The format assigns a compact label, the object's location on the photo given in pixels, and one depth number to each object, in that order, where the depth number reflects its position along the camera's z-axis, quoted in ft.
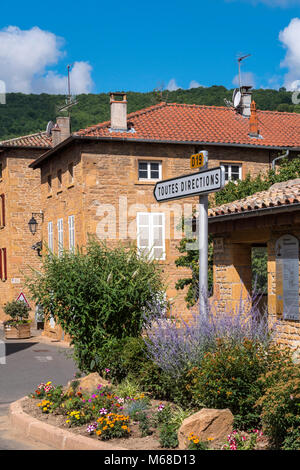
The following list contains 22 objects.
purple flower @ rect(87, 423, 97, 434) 22.09
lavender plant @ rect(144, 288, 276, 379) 24.77
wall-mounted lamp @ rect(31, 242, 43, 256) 95.62
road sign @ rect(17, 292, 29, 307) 85.68
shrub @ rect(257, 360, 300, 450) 18.51
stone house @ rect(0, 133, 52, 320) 101.55
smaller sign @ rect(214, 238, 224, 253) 41.91
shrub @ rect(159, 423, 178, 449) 20.56
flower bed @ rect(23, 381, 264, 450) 20.97
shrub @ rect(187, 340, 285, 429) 21.47
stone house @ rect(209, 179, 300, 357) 34.60
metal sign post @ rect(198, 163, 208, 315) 24.39
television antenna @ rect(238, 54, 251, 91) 90.02
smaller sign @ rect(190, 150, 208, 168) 24.44
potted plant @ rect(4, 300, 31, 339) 82.53
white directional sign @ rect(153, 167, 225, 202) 23.53
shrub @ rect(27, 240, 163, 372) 31.68
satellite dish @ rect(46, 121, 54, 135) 103.55
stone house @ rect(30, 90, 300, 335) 70.74
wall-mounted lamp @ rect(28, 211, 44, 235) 88.27
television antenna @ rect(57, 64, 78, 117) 94.33
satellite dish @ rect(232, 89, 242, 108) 85.87
